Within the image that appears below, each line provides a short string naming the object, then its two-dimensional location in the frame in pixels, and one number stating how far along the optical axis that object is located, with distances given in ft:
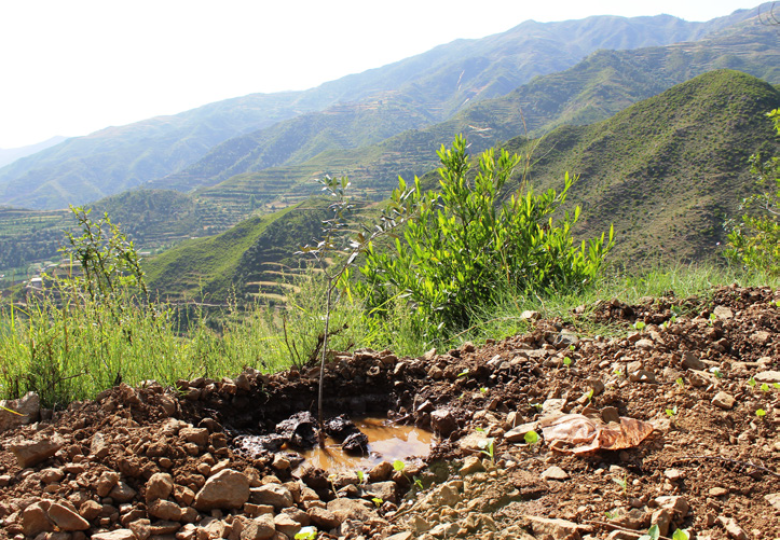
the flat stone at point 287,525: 5.39
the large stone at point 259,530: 5.15
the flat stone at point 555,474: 5.78
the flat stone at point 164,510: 5.25
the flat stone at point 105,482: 5.30
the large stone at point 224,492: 5.53
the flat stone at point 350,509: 5.87
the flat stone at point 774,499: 4.67
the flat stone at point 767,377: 6.82
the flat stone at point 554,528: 4.79
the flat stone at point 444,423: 7.86
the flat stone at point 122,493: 5.36
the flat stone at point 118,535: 4.79
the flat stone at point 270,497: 5.82
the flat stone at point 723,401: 6.24
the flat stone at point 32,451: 5.63
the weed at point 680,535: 4.42
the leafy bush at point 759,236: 27.60
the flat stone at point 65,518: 4.84
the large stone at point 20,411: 6.67
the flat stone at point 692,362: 7.62
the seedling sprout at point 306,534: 5.21
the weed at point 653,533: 4.50
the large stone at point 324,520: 5.68
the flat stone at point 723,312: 9.55
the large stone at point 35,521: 4.79
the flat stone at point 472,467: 6.37
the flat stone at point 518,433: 6.84
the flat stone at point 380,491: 6.37
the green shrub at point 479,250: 13.93
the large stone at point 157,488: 5.38
